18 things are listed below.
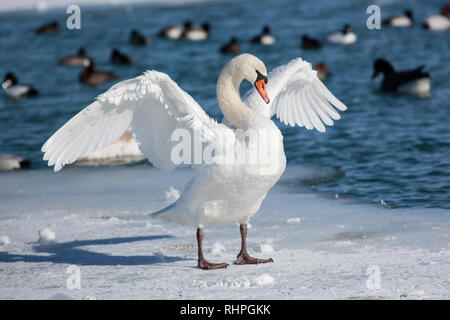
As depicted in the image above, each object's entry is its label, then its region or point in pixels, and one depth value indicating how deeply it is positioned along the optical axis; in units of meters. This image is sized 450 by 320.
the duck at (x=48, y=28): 25.17
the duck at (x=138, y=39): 23.48
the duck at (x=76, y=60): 21.58
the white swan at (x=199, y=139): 6.40
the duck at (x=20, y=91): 17.89
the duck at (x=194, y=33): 24.03
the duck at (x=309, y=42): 21.27
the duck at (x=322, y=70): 18.16
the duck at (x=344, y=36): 21.70
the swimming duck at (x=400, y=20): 23.84
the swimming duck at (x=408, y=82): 16.33
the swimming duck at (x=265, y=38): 21.95
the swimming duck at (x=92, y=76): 19.48
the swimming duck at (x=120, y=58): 21.38
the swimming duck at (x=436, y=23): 23.17
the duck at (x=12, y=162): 11.70
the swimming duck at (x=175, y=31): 24.30
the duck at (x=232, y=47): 21.62
